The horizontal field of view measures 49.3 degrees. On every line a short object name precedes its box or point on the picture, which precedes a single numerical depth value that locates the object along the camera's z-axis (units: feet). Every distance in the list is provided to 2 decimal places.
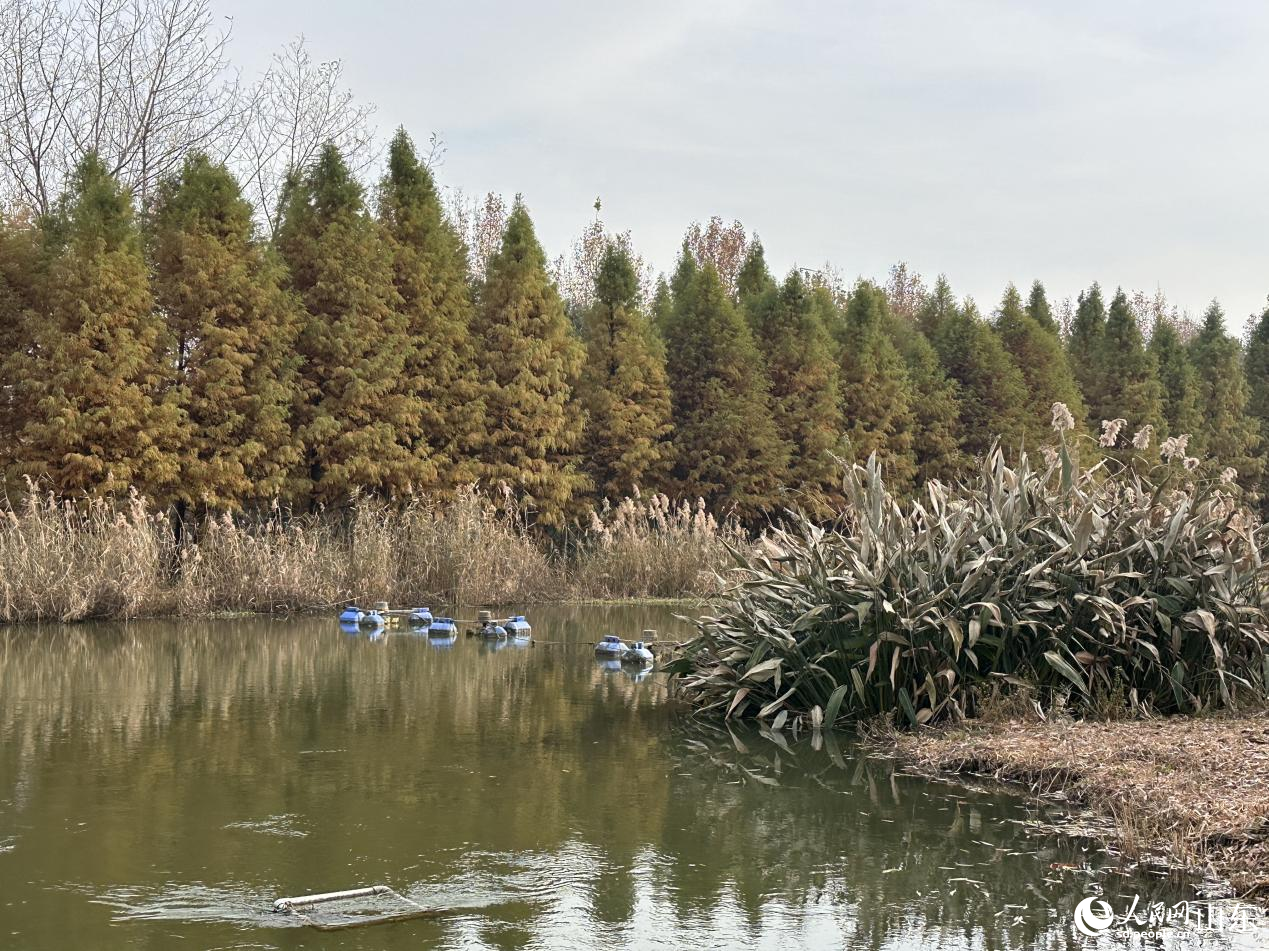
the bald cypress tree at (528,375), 65.67
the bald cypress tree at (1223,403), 99.76
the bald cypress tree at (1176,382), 96.94
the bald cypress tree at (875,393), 79.71
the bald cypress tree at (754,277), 81.46
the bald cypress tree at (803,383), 75.46
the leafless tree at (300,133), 96.48
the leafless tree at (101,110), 86.28
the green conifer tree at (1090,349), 95.61
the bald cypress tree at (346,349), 59.41
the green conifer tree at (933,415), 83.15
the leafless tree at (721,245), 132.67
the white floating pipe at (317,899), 14.12
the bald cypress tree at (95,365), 51.85
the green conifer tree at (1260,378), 105.09
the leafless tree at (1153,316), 179.70
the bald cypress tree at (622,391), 70.54
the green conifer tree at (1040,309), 94.32
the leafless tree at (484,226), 120.26
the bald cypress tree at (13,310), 53.47
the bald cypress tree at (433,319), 63.57
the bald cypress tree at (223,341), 55.52
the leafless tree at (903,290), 151.64
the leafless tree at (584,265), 126.00
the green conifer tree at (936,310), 90.41
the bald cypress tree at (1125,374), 92.68
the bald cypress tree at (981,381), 85.20
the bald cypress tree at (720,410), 72.95
